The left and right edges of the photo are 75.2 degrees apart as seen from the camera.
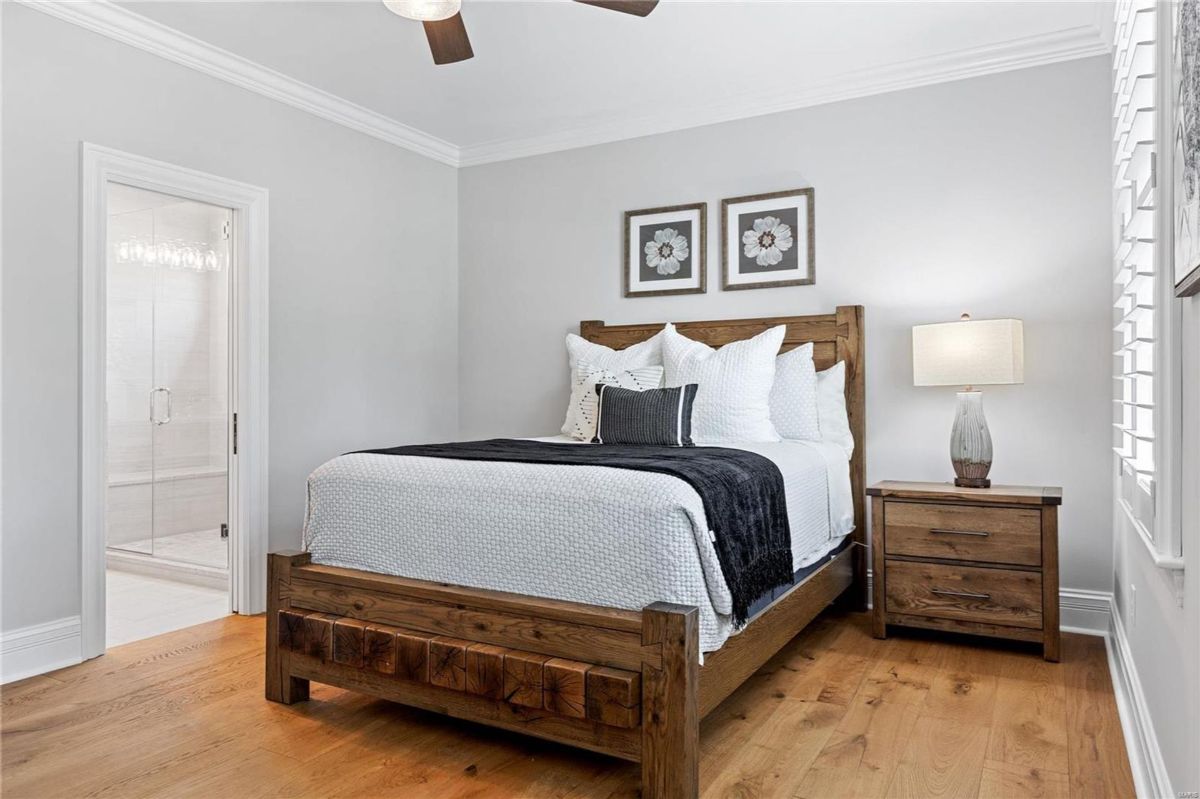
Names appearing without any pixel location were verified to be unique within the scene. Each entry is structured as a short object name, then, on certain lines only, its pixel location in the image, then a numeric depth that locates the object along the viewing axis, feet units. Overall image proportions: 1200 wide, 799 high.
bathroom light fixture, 15.97
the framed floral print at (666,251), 13.96
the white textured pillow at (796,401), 11.66
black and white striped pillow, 10.77
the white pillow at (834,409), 11.95
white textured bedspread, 6.60
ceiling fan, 7.91
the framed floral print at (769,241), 12.94
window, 5.41
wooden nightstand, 9.70
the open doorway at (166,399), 15.61
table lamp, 10.21
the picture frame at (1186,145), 4.22
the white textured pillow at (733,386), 11.02
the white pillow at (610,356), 13.03
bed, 6.28
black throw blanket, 7.02
